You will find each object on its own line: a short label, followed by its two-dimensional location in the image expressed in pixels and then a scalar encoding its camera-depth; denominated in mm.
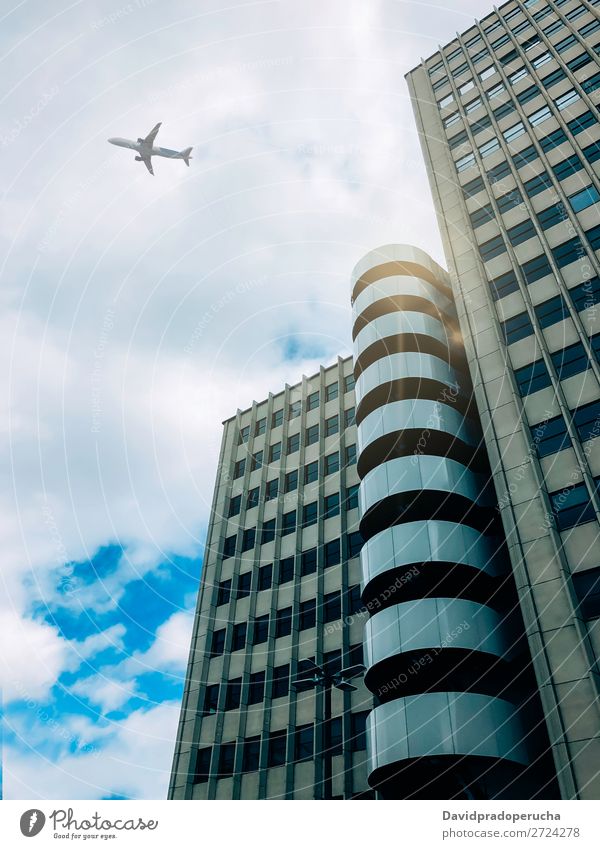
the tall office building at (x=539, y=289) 20203
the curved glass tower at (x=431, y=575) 21172
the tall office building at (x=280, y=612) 29219
